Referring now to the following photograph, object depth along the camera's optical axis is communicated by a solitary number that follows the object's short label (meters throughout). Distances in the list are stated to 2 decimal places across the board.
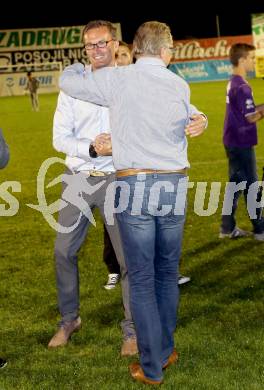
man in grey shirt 4.09
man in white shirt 5.07
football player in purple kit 7.54
